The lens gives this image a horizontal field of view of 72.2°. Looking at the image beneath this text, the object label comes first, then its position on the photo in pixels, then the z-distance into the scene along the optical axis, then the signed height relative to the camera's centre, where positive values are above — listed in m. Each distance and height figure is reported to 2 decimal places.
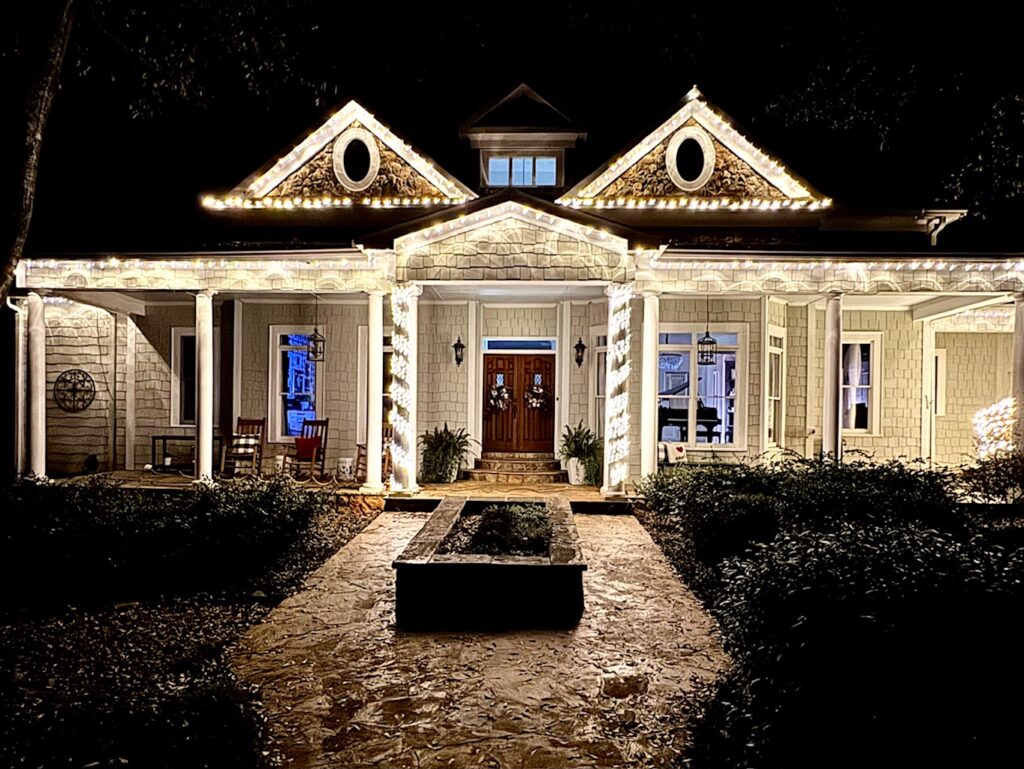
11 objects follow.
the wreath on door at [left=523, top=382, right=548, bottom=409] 13.62 -0.42
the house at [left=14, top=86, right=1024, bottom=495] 10.64 +1.19
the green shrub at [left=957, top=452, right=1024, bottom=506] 9.73 -1.33
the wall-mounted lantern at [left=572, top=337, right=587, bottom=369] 13.20 +0.54
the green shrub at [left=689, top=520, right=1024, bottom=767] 2.55 -1.14
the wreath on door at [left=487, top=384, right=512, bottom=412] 13.63 -0.43
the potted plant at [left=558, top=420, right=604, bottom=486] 12.38 -1.37
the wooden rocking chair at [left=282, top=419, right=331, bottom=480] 12.14 -1.41
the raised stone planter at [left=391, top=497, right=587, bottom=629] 5.53 -1.72
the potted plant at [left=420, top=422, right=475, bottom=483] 12.72 -1.46
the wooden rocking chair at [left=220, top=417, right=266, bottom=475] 12.22 -1.36
